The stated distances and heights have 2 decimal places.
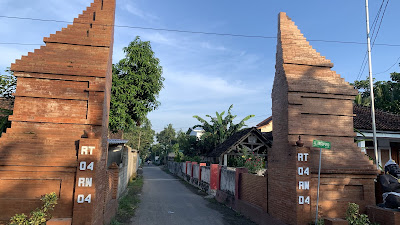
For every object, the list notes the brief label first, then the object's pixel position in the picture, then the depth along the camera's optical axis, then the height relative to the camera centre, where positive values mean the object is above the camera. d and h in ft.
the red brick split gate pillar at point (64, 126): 21.27 +1.36
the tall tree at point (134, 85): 51.52 +11.62
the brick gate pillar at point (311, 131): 24.98 +1.85
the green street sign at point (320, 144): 22.75 +0.52
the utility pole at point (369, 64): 38.13 +12.41
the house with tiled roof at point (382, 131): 54.13 +4.25
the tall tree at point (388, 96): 84.79 +18.21
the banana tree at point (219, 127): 90.79 +6.63
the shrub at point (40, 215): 19.36 -5.27
